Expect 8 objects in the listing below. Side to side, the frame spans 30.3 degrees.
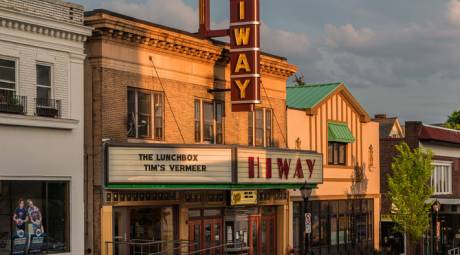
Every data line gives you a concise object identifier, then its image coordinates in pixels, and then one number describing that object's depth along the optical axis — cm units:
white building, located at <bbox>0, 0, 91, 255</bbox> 2681
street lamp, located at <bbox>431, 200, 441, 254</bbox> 5562
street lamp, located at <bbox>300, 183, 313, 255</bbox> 3484
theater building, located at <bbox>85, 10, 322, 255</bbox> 2997
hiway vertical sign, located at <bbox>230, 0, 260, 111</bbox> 3400
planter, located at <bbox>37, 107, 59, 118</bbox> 2764
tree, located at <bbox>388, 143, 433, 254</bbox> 4744
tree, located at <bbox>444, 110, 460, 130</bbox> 11481
